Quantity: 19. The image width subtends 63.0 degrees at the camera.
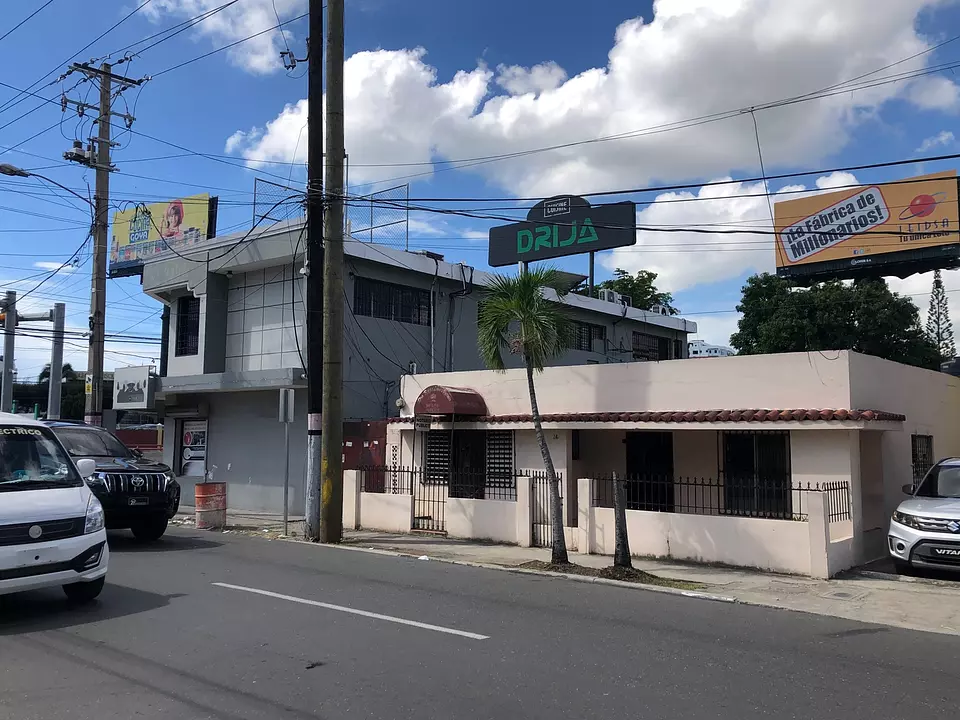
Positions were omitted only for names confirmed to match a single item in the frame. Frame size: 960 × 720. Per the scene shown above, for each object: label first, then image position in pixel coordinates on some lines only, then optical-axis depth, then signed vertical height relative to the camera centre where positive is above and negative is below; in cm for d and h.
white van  739 -88
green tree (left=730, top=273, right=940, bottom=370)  3142 +425
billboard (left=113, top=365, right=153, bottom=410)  2183 +114
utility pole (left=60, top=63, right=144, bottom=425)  1950 +547
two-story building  1994 +241
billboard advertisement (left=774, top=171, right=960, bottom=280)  3080 +824
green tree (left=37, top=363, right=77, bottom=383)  6559 +474
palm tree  1241 +170
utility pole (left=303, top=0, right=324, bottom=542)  1494 +318
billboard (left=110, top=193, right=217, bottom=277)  4103 +1119
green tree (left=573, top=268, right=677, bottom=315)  4581 +837
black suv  1273 -89
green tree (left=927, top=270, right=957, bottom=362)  4225 +587
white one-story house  1204 -49
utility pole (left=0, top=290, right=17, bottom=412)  2544 +287
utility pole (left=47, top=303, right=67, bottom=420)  2441 +229
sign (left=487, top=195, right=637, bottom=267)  2052 +542
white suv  1069 -146
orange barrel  1670 -165
